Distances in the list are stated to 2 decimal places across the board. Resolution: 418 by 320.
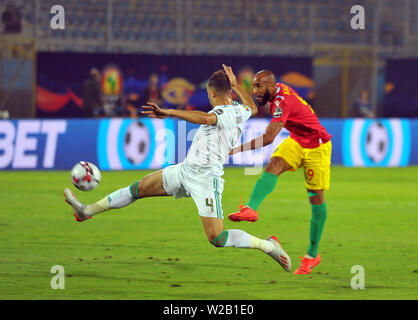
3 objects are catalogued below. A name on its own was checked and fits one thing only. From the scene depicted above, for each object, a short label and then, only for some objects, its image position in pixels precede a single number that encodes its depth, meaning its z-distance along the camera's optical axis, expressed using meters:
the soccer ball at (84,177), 15.85
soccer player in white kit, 14.05
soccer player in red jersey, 15.05
